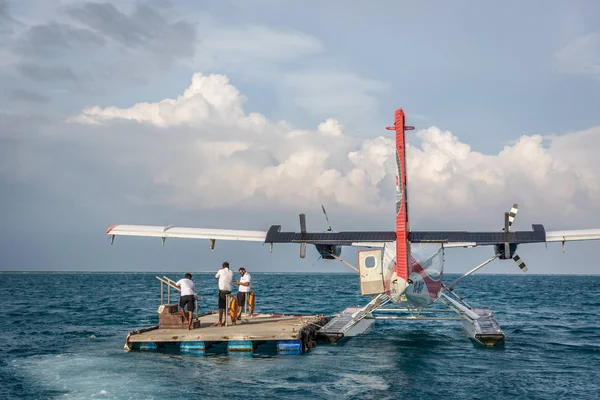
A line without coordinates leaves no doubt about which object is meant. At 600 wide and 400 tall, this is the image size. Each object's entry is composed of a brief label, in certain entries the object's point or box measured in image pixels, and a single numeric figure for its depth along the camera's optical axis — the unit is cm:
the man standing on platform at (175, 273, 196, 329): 1950
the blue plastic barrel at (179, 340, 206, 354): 1839
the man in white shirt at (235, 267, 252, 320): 2093
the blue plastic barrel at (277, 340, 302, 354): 1856
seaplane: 1834
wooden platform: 1817
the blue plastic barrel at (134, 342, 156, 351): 1859
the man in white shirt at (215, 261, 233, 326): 2012
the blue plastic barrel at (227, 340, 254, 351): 1820
